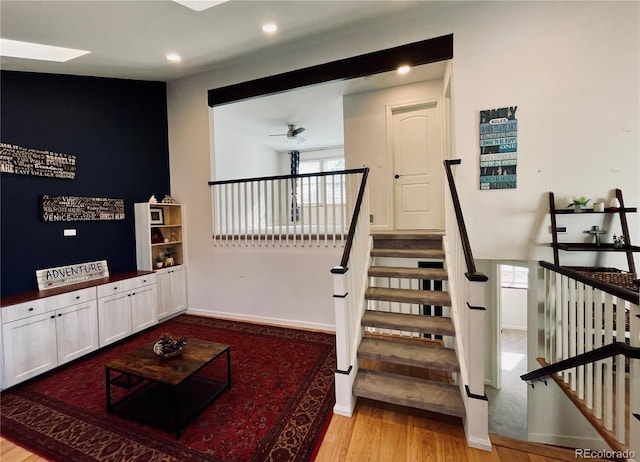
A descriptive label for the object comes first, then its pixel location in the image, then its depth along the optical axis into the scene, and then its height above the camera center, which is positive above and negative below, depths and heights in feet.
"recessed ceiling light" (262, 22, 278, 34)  10.72 +7.79
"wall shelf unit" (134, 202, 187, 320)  13.76 -1.55
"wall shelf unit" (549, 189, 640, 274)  8.39 -0.95
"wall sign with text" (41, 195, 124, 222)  10.71 +0.63
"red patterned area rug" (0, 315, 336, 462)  6.08 -5.22
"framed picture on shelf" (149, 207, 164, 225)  14.15 +0.28
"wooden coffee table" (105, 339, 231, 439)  6.80 -5.03
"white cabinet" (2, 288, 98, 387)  8.41 -3.79
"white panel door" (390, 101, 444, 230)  14.12 +2.69
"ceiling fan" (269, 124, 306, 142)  18.66 +6.17
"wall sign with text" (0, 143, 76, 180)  9.56 +2.37
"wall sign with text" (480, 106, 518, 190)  9.73 +2.49
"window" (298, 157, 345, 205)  12.85 +1.47
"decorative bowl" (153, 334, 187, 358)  7.48 -3.59
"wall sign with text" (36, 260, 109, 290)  10.42 -2.15
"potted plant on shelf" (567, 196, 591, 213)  8.80 +0.34
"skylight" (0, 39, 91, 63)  8.98 +6.25
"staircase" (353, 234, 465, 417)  7.07 -3.98
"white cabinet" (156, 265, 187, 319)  13.83 -3.79
